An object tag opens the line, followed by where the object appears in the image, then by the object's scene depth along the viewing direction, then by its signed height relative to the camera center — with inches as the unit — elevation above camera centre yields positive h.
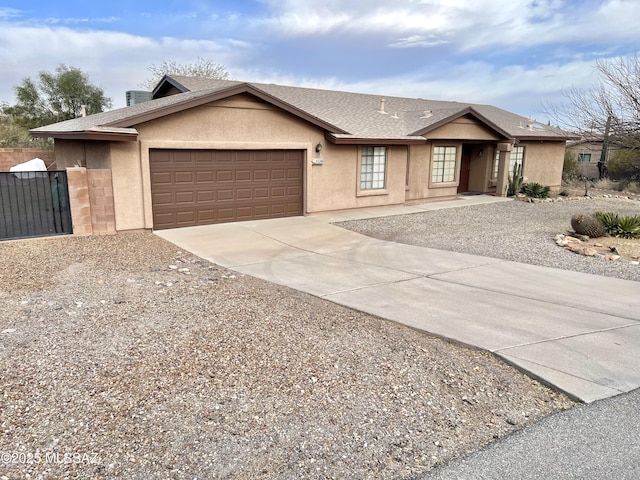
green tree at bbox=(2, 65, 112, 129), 1380.4 +131.3
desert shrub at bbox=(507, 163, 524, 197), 884.6 -61.7
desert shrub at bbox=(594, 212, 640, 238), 487.8 -74.6
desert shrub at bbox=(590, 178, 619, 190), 1115.3 -74.5
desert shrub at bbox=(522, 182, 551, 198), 881.5 -71.9
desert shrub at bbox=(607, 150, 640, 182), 1105.4 -32.5
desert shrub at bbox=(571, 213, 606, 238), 481.4 -73.5
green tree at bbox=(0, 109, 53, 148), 1061.1 +9.0
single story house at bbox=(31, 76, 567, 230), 489.1 -5.6
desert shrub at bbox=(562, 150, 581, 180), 1232.2 -41.3
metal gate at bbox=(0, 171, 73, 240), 446.9 -57.4
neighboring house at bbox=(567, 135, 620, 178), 1309.9 -21.9
